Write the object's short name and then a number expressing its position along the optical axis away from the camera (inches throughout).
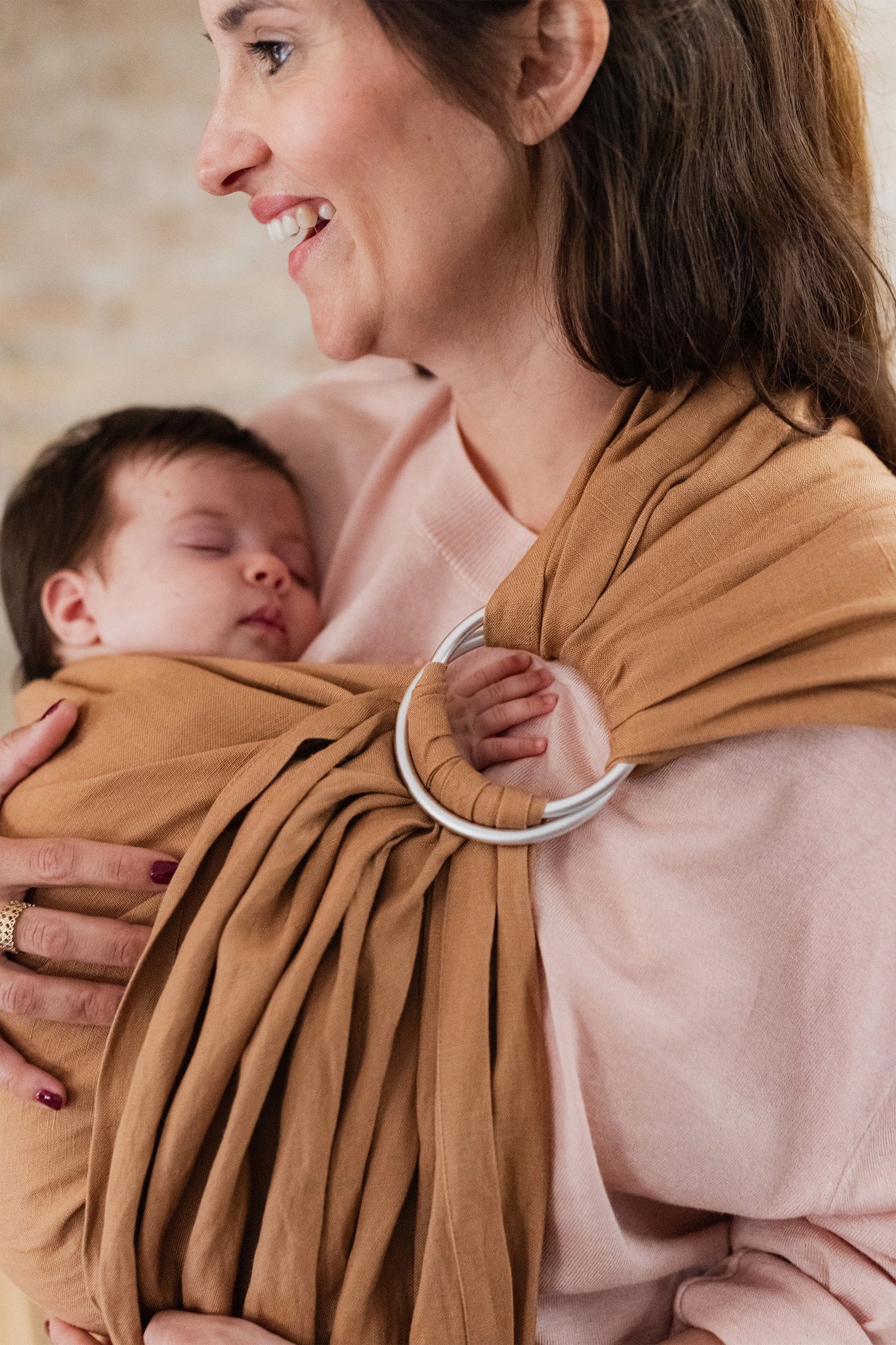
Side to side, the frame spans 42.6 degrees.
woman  31.3
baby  45.5
